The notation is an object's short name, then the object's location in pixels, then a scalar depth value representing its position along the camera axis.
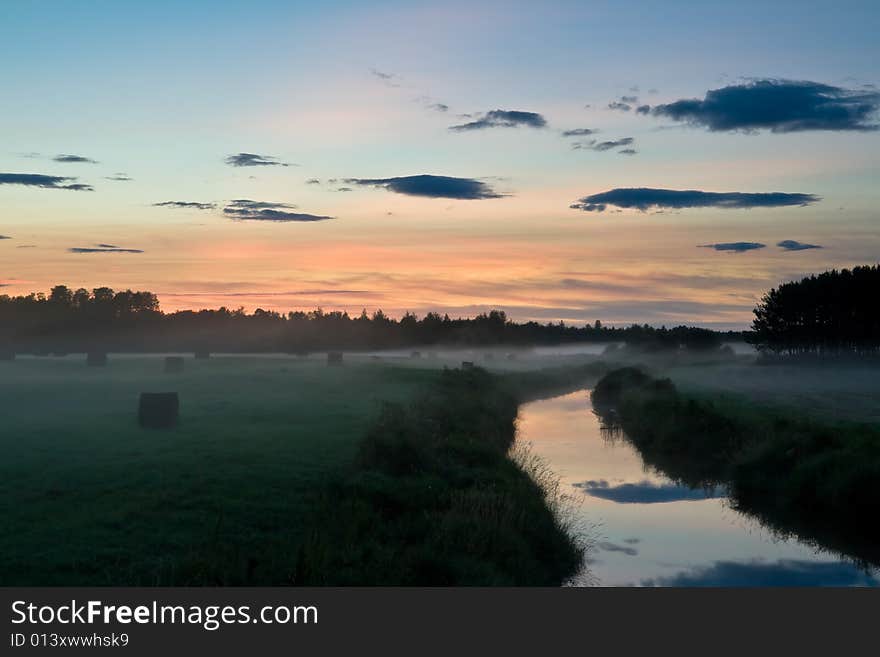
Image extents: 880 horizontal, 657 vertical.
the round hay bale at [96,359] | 68.77
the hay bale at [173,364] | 64.19
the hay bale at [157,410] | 30.88
